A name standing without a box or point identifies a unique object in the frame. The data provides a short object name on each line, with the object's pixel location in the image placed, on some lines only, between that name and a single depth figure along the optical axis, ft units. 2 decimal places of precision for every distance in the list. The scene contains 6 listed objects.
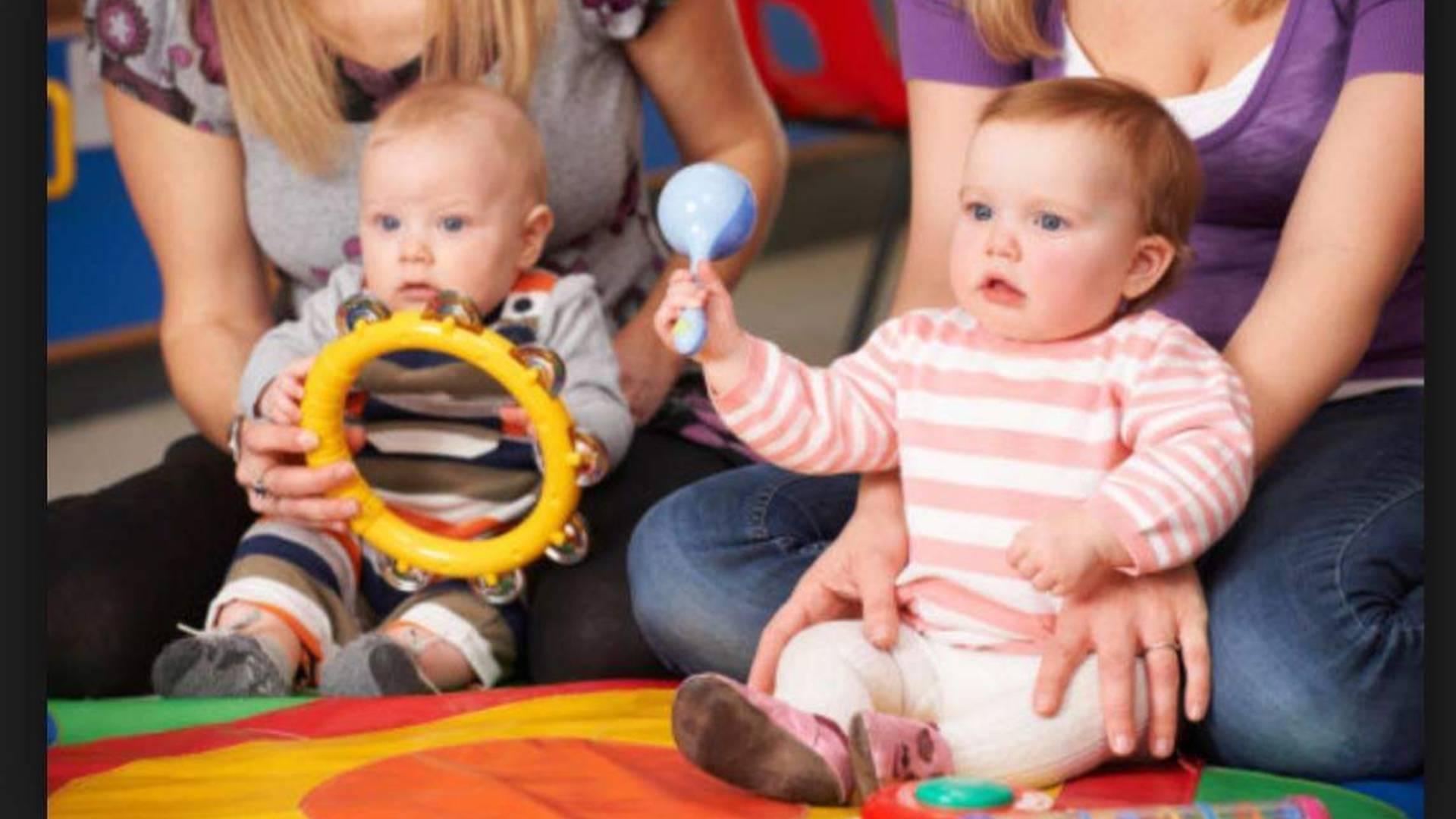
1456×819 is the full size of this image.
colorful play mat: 11.17
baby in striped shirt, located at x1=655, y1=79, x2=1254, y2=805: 11.05
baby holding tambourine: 12.15
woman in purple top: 11.23
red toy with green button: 10.78
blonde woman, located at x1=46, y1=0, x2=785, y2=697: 12.51
